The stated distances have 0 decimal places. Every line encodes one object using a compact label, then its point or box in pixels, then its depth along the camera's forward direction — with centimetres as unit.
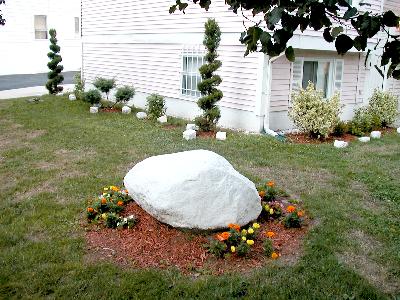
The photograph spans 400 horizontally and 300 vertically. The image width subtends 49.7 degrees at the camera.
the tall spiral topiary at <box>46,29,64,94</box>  1680
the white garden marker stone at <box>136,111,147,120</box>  1291
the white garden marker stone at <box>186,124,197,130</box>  1116
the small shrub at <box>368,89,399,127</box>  1286
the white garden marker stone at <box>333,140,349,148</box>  995
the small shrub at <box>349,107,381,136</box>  1163
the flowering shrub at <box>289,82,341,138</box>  1055
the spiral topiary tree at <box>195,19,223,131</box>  1090
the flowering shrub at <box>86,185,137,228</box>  526
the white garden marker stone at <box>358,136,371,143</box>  1067
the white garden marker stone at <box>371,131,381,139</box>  1127
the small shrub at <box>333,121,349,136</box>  1129
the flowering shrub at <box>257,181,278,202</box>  604
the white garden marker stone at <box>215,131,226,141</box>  1026
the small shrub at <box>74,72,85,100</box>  1568
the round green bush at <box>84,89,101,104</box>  1398
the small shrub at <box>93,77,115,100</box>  1433
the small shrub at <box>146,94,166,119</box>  1274
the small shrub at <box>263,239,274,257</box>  471
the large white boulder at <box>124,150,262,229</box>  486
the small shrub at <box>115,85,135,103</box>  1392
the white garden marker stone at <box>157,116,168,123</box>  1233
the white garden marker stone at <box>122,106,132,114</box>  1382
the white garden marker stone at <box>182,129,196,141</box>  1021
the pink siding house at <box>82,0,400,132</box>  1112
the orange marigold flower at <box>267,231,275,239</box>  493
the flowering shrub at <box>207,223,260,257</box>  458
